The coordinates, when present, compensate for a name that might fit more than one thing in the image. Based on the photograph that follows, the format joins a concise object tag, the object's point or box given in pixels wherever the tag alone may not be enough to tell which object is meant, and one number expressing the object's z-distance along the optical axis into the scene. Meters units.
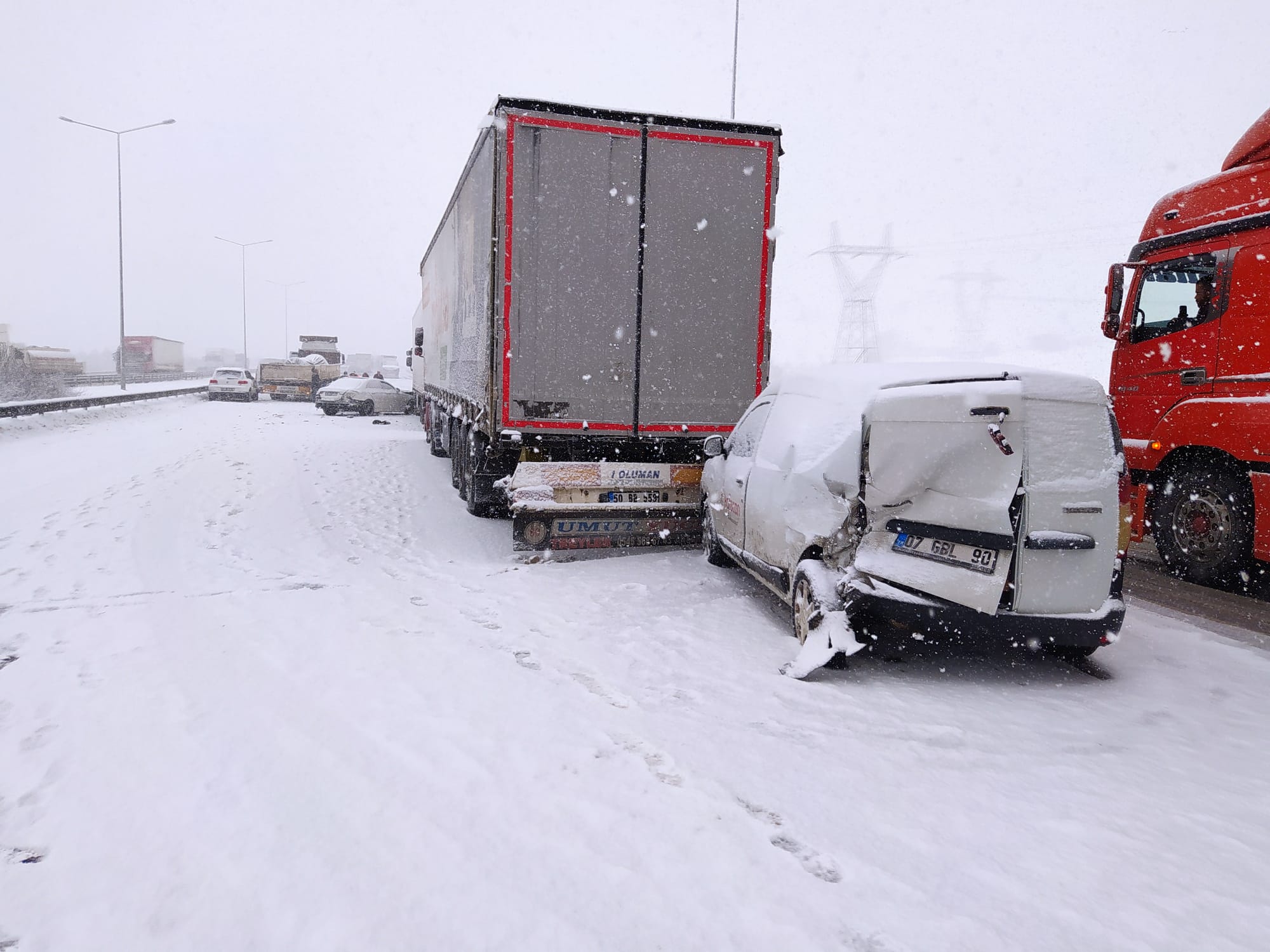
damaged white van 4.32
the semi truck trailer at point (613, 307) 7.18
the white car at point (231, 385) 32.69
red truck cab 6.78
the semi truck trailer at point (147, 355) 55.16
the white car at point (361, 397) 27.02
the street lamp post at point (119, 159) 29.86
